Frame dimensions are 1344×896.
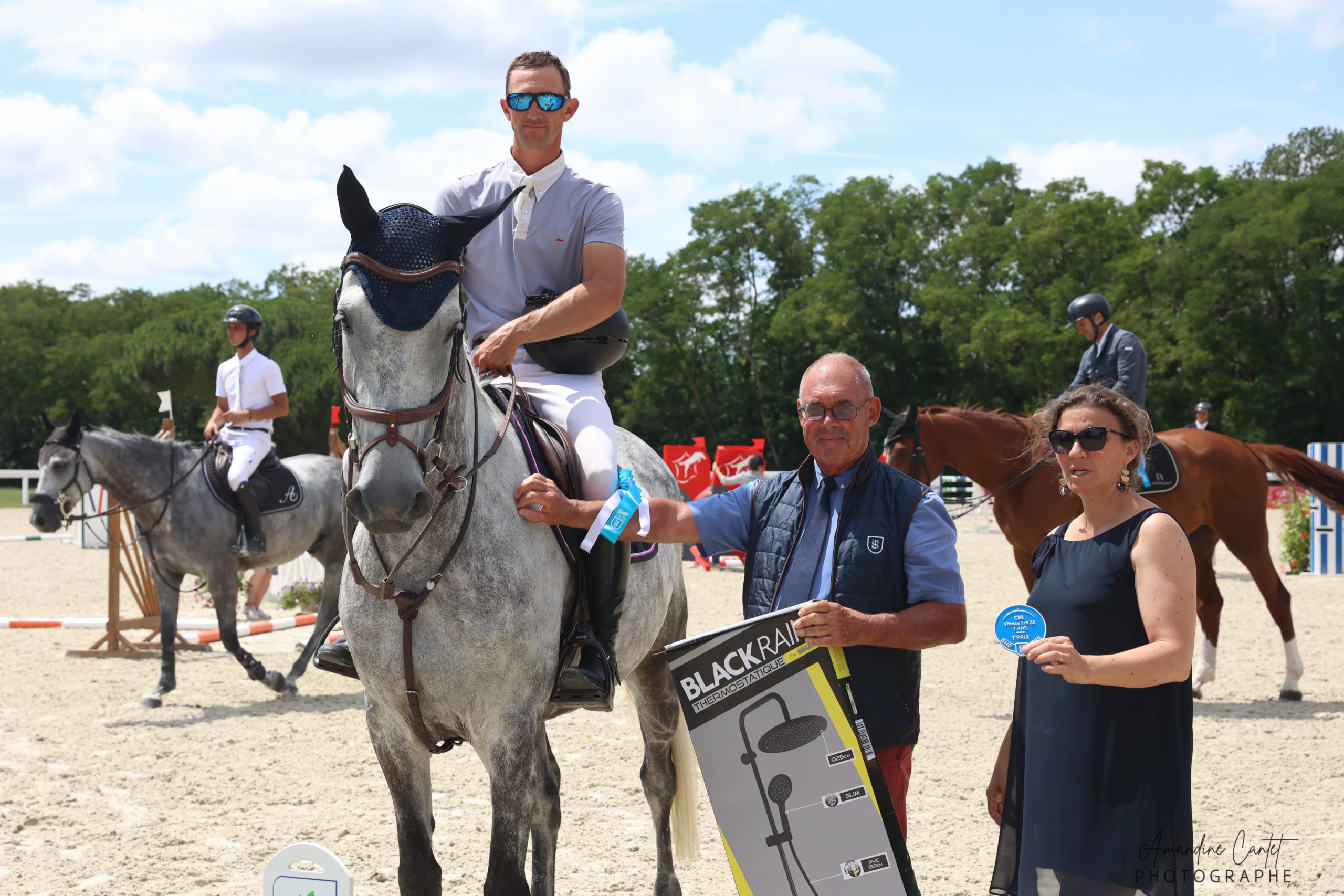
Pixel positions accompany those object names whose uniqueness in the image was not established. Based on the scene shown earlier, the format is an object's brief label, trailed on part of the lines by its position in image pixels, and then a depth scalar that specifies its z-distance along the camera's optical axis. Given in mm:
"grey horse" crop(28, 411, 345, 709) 8742
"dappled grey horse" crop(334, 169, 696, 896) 2592
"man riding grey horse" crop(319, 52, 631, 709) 3402
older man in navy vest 2893
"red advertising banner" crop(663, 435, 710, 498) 21469
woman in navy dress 2410
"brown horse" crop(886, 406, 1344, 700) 7980
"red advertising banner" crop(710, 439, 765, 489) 21641
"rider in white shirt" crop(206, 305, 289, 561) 8961
